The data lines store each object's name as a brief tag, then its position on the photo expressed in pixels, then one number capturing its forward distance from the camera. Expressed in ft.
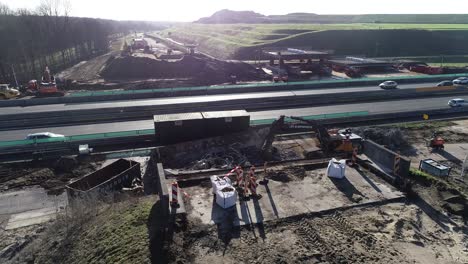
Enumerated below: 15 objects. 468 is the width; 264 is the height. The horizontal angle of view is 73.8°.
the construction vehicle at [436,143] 79.56
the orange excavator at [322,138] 72.24
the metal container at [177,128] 79.20
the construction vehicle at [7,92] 125.08
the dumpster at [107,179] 53.31
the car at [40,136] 77.82
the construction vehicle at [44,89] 130.41
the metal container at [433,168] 60.80
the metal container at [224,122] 81.00
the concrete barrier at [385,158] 54.39
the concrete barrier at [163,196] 41.32
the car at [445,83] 147.84
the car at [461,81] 153.15
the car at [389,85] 142.10
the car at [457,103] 113.91
